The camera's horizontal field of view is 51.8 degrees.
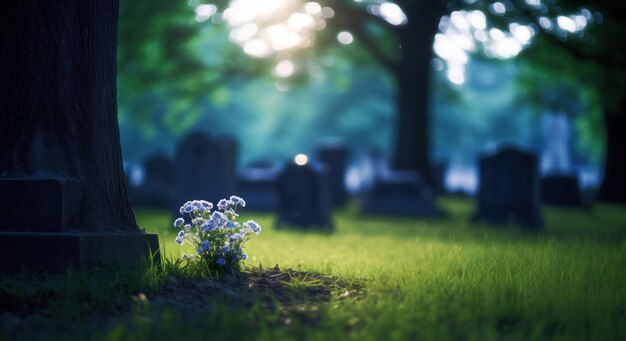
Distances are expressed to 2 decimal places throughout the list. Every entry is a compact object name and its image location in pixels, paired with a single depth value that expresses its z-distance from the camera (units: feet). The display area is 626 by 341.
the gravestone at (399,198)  57.77
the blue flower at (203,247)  17.51
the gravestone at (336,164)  69.46
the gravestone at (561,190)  68.39
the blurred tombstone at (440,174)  89.48
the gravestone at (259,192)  64.85
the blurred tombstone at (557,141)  166.91
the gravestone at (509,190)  47.42
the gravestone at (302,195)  44.88
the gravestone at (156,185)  65.36
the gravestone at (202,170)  42.42
